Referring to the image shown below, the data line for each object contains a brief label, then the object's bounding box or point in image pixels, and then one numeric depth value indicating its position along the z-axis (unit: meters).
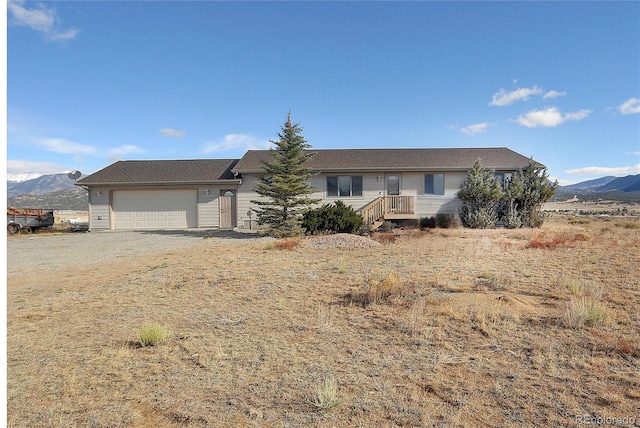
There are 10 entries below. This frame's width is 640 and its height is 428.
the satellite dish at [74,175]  20.43
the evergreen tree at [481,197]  15.66
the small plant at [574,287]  5.35
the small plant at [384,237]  11.84
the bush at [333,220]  13.58
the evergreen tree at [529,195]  15.80
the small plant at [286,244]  10.71
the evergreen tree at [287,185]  14.26
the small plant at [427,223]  17.12
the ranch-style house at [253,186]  17.61
